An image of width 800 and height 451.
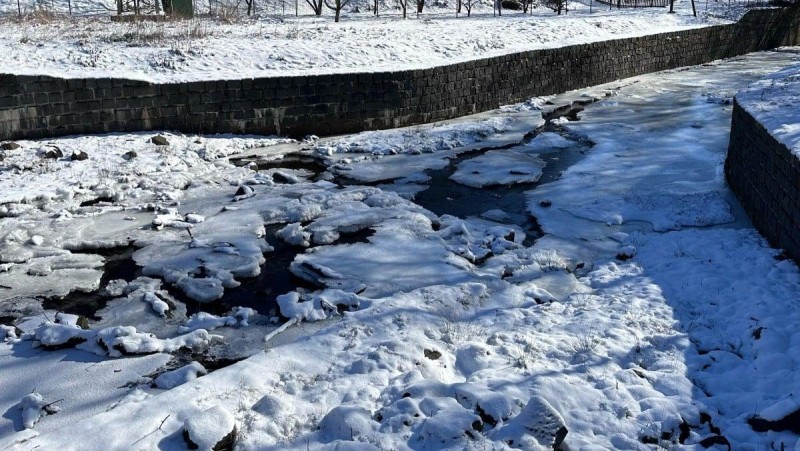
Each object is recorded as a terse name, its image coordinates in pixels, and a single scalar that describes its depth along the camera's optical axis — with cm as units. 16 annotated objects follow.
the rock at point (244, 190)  934
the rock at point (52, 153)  1024
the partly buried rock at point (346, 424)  426
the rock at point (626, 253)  732
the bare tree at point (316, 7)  2183
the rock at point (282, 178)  1005
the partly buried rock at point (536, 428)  414
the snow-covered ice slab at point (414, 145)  1093
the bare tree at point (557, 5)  2552
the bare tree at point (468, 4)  2431
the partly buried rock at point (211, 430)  402
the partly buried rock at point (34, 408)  435
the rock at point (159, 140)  1120
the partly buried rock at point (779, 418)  441
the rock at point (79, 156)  1027
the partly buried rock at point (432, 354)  523
